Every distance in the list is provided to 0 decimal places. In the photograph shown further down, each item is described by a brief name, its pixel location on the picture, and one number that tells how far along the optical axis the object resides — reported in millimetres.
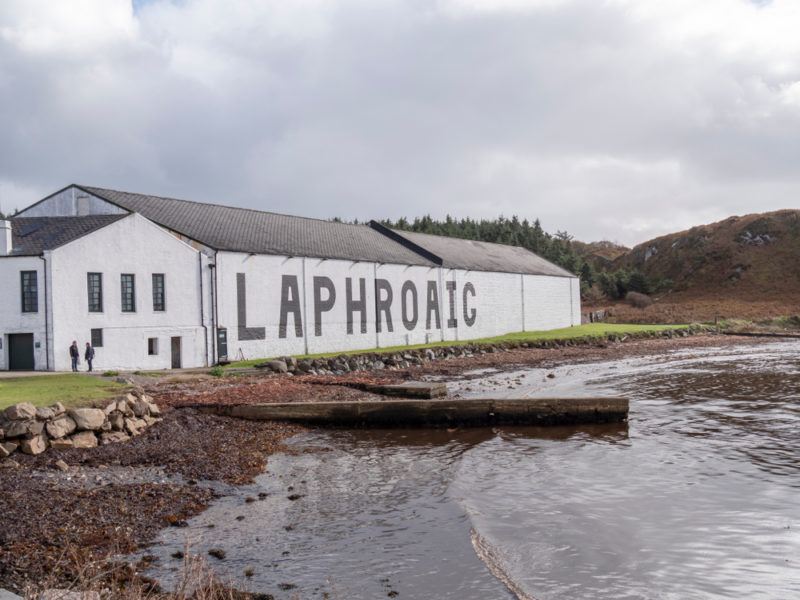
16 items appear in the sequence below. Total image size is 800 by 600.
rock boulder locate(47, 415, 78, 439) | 16531
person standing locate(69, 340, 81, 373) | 32156
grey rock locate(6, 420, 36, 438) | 15891
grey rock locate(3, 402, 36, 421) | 16125
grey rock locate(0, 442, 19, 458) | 15406
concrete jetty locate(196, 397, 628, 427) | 21469
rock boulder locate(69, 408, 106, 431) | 17250
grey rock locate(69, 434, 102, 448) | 16938
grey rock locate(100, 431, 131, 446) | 17562
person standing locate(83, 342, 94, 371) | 32562
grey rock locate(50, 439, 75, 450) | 16469
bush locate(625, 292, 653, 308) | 99250
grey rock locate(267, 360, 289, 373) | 34844
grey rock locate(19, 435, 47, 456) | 15766
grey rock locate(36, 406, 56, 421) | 16578
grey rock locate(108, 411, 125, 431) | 18203
